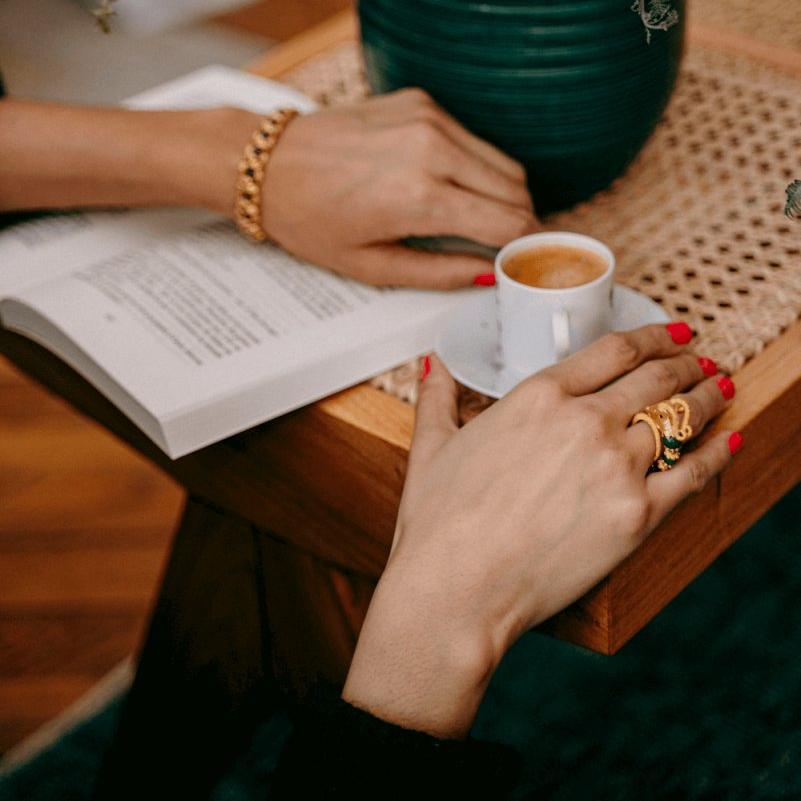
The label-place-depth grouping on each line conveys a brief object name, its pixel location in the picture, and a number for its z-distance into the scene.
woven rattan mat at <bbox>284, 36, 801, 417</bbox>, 0.64
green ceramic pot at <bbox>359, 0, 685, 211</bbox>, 0.64
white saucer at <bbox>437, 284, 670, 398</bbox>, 0.60
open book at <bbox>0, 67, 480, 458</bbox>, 0.62
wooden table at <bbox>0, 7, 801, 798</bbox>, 0.57
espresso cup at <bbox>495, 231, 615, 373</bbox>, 0.58
